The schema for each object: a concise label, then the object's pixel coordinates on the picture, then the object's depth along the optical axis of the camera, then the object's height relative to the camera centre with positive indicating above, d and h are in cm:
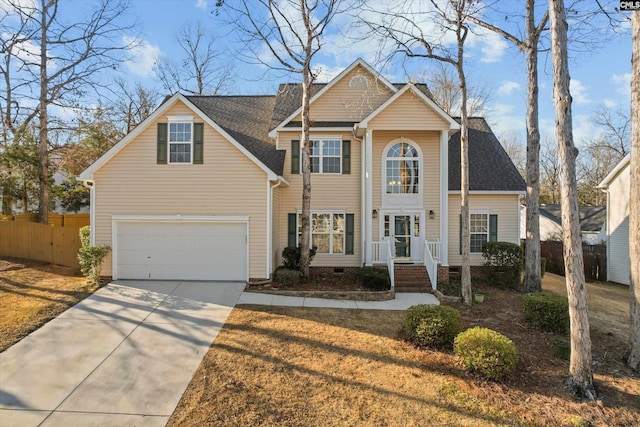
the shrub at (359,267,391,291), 1099 -214
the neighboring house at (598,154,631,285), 1411 -21
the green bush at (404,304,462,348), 665 -227
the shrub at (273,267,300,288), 1093 -207
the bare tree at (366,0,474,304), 946 +440
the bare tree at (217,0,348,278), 1134 +504
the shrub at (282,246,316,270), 1219 -151
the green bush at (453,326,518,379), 548 -237
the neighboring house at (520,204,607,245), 2406 -40
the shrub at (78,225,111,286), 1016 -137
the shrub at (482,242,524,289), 1209 -179
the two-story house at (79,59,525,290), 1097 +111
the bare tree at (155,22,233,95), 2506 +1108
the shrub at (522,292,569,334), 740 -222
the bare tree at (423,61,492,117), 2281 +882
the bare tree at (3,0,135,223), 1605 +674
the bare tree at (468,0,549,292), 1120 +229
